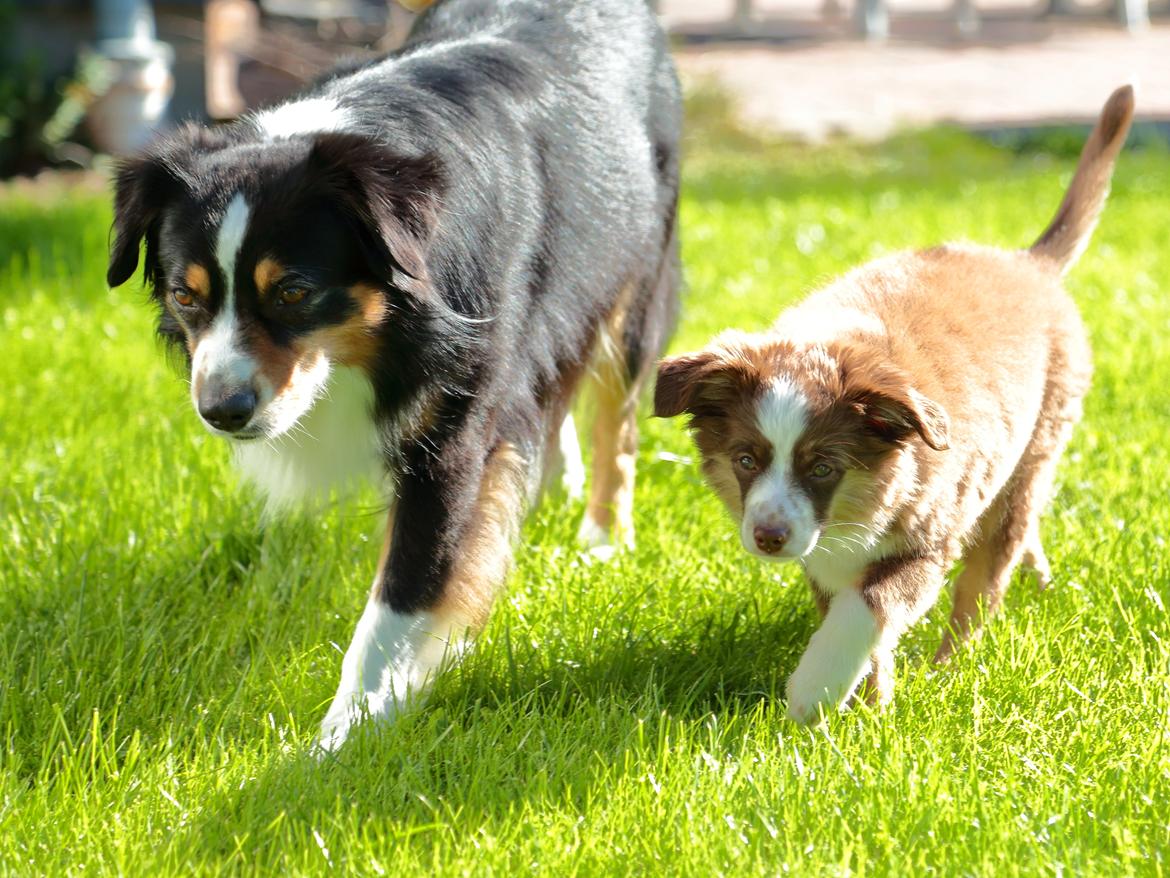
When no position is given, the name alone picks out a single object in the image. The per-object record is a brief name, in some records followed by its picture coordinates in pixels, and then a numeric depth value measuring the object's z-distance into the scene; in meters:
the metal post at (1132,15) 20.69
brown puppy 3.19
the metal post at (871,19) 19.62
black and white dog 3.18
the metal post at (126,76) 10.74
